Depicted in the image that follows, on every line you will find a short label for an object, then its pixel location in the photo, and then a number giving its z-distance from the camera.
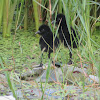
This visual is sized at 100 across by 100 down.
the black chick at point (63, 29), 5.87
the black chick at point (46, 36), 5.68
